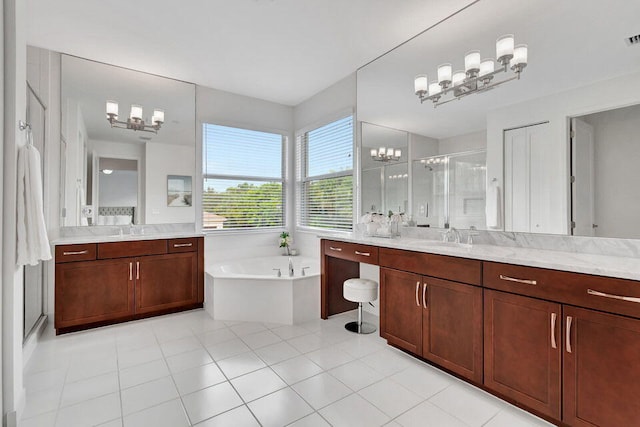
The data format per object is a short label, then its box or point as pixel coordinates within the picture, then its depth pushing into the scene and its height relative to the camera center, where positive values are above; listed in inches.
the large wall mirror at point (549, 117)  68.9 +26.4
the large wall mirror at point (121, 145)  125.9 +31.3
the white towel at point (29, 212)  68.7 +0.7
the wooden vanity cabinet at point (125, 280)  111.5 -26.6
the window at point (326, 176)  146.4 +20.0
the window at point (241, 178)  159.6 +20.0
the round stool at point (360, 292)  111.0 -28.8
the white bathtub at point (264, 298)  122.9 -34.4
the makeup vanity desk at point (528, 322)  53.2 -24.0
